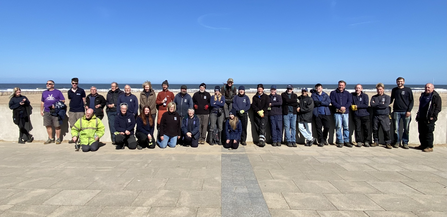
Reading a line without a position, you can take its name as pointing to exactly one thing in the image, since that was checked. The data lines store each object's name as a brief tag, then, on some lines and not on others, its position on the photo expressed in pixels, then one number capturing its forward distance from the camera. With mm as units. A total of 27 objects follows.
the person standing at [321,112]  6738
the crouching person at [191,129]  6566
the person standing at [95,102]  6797
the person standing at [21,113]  6816
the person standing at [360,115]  6668
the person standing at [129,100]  6668
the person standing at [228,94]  6934
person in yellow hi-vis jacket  6023
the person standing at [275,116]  6801
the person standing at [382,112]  6543
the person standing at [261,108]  6761
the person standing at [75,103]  6820
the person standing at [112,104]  6877
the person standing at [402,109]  6391
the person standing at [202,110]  6980
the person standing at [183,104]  7012
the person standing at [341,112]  6719
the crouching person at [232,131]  6406
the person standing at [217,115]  6816
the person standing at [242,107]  6723
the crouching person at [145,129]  6340
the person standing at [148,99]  6816
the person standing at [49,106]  6833
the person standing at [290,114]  6778
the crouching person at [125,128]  6254
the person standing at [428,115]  5973
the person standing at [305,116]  6738
